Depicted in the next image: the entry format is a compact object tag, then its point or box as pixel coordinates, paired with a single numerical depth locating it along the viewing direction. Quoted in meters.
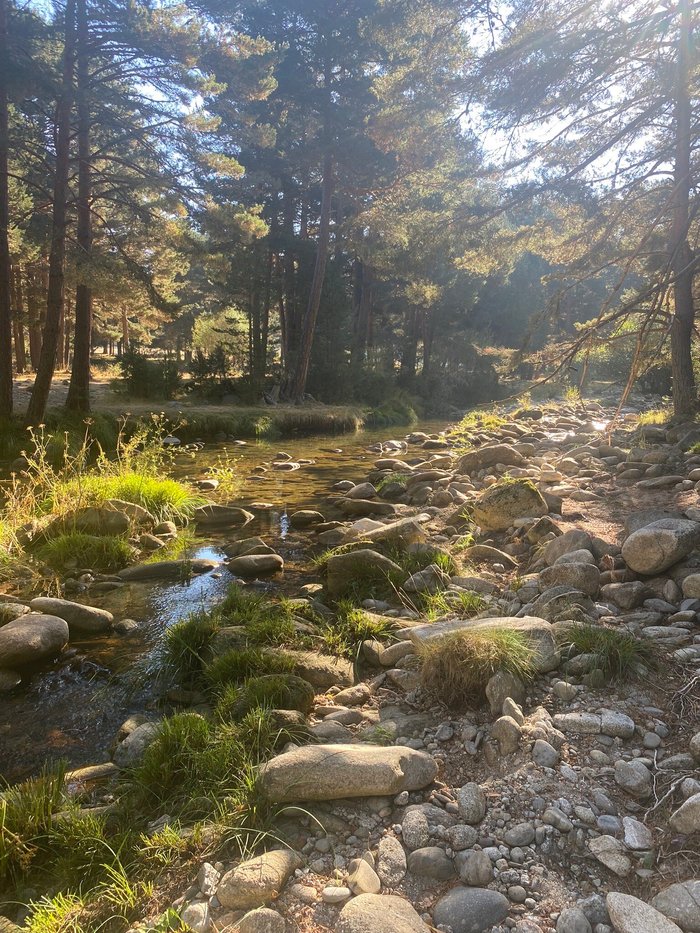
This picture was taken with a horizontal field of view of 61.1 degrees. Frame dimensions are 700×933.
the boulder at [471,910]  1.88
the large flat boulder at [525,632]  3.27
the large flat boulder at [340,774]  2.47
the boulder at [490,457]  9.91
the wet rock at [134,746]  3.06
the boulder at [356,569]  5.42
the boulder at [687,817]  2.05
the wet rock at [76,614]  4.69
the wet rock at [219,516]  7.88
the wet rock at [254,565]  6.04
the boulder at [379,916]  1.84
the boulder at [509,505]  6.45
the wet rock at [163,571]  5.84
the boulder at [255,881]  2.00
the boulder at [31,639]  4.00
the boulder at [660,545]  4.07
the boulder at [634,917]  1.71
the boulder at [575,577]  4.26
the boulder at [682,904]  1.74
